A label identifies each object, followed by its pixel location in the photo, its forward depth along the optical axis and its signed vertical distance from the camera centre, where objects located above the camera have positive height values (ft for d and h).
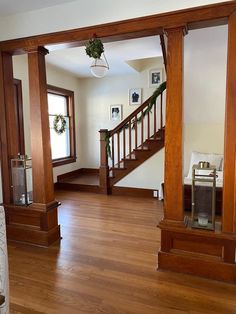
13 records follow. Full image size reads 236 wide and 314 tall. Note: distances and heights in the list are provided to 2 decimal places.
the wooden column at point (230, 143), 6.72 -0.37
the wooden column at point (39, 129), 9.11 +0.14
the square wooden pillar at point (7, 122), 9.60 +0.45
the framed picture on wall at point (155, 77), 19.03 +4.05
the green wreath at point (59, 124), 18.61 +0.65
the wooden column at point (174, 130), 7.24 +0.02
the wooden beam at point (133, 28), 6.75 +3.14
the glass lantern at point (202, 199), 7.63 -2.12
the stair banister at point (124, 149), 15.79 -1.15
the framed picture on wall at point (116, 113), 20.45 +1.53
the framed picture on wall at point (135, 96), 19.74 +2.76
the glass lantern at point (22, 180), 9.82 -1.82
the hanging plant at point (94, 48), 7.84 +2.63
